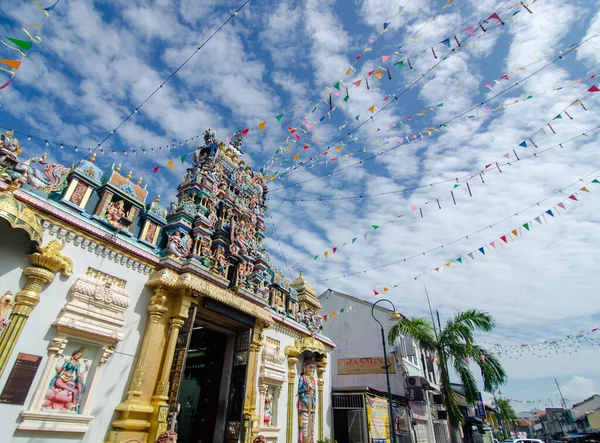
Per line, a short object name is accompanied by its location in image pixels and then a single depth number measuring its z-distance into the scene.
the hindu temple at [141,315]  7.64
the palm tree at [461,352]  17.75
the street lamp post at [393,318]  12.48
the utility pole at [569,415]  56.18
